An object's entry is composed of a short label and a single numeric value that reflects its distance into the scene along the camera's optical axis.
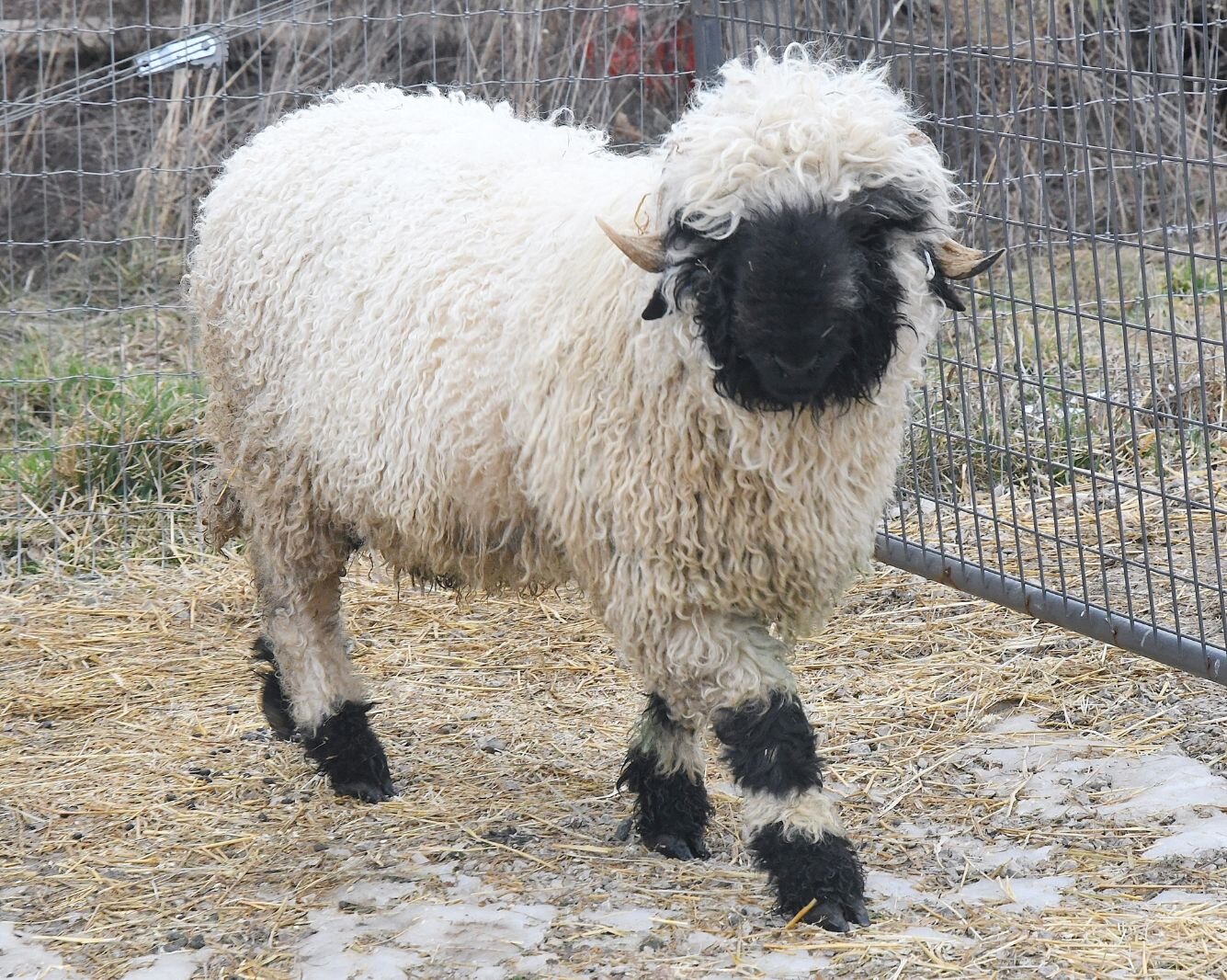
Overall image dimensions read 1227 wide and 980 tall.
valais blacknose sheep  6.80
